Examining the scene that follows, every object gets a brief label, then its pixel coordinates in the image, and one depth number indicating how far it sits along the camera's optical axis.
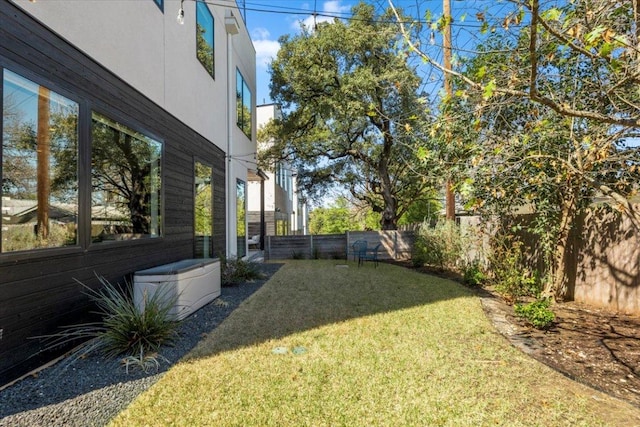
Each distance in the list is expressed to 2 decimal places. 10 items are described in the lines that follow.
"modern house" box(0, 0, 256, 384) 3.00
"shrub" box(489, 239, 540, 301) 6.09
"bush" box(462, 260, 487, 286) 7.51
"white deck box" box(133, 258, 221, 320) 4.41
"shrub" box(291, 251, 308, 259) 12.77
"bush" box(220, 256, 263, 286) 7.29
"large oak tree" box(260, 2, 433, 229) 11.30
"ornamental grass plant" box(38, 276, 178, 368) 3.48
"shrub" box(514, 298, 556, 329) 4.36
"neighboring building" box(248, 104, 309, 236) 16.59
